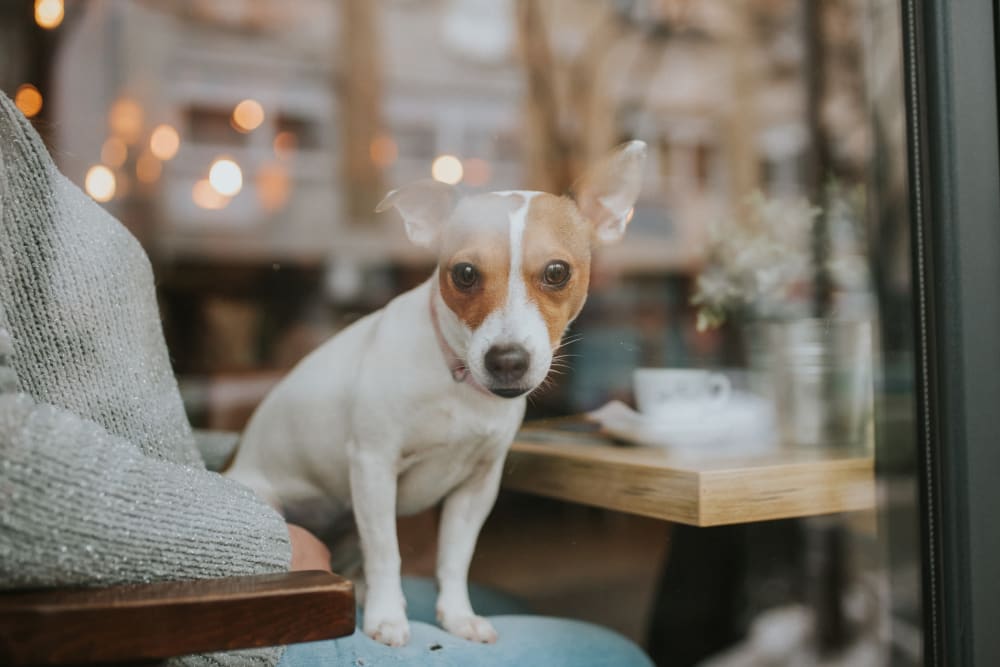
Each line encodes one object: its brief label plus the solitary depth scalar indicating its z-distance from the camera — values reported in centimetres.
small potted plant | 114
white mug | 110
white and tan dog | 81
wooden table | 91
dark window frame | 86
